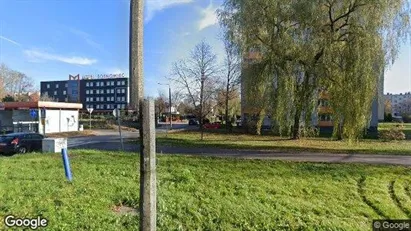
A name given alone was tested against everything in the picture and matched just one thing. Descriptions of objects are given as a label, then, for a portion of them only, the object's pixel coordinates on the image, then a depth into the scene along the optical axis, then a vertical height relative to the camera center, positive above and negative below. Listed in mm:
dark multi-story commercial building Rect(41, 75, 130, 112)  103938 +8886
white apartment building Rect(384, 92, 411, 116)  101350 +4465
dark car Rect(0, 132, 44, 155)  18488 -1601
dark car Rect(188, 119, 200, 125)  67138 -1186
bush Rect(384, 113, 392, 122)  79750 -473
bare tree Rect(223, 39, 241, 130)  23355 +4279
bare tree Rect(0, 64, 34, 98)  66894 +7580
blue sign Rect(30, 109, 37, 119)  34544 +420
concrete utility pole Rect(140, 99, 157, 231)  3312 -584
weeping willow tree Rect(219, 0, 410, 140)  18812 +4300
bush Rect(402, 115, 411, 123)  82125 -762
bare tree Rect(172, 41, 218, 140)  34375 +3146
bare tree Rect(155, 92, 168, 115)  67806 +2817
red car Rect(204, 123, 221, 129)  48231 -1492
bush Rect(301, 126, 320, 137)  21816 -977
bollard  8539 -1427
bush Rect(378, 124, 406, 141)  31047 -1890
